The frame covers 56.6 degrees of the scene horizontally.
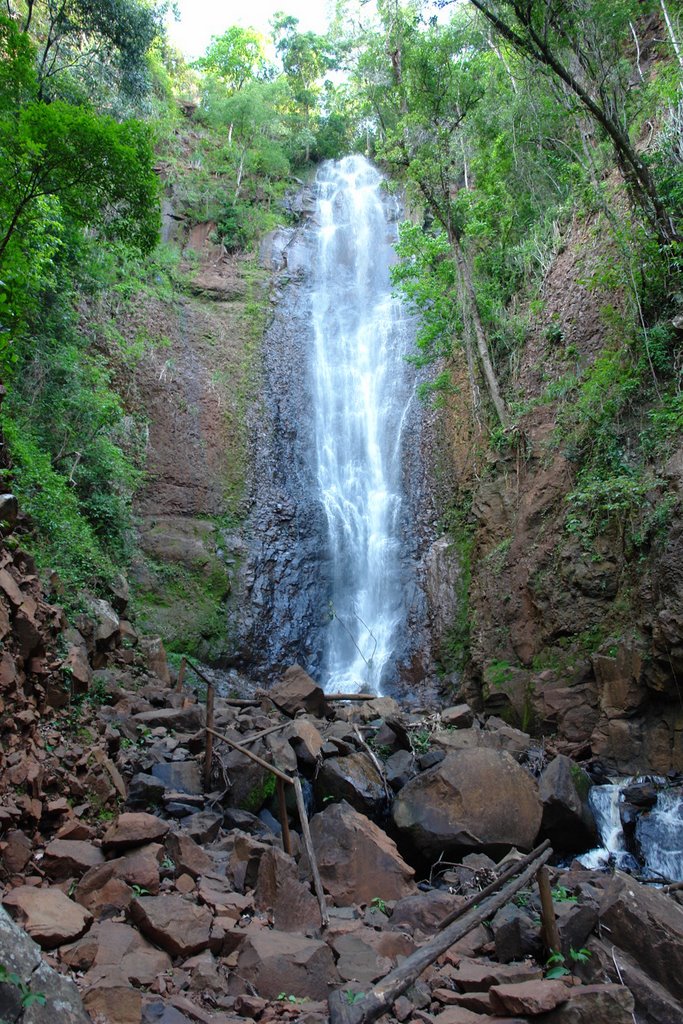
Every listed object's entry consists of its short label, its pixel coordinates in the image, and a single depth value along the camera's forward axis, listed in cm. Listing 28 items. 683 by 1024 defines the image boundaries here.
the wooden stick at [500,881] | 389
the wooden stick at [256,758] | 591
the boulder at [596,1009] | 347
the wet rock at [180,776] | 704
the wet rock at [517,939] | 439
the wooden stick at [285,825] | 617
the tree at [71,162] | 828
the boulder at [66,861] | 491
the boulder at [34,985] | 291
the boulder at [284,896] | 507
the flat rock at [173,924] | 432
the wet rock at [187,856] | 536
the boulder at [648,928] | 402
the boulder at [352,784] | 769
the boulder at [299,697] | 991
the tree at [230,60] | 2908
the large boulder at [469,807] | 698
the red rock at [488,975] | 395
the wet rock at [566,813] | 729
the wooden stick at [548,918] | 411
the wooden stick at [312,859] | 505
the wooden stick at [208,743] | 722
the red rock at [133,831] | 536
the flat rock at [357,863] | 604
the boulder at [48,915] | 400
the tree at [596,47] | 982
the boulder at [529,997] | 349
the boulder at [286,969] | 414
